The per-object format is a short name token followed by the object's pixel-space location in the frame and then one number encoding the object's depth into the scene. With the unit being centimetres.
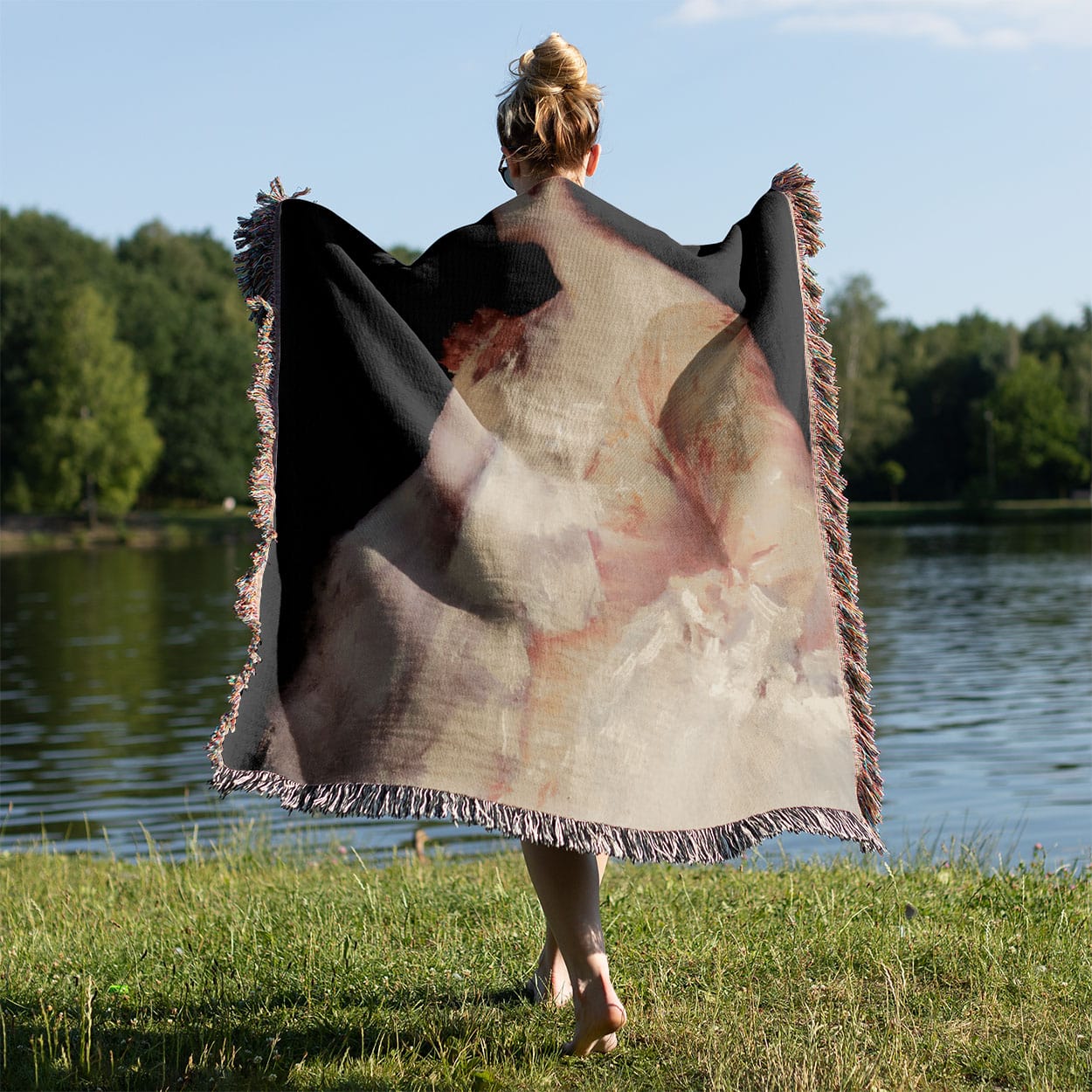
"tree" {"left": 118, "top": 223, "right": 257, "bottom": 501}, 5719
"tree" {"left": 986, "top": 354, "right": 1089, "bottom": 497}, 6650
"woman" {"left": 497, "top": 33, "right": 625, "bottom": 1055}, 289
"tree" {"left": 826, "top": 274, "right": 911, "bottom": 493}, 6575
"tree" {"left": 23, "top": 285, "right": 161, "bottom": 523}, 4975
